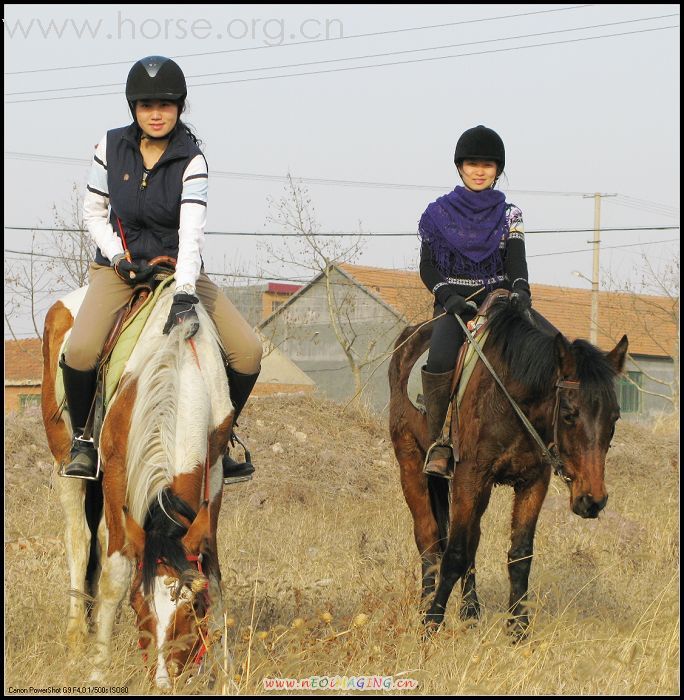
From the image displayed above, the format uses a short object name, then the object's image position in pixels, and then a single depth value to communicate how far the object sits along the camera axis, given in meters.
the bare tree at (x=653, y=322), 45.28
